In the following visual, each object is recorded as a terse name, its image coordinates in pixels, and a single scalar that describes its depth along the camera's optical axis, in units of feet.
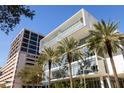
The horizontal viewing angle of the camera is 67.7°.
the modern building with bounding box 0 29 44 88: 101.76
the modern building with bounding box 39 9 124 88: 36.25
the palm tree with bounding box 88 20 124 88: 29.42
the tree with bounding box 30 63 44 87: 63.28
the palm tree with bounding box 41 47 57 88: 45.70
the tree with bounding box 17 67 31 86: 68.62
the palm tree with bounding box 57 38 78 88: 38.17
